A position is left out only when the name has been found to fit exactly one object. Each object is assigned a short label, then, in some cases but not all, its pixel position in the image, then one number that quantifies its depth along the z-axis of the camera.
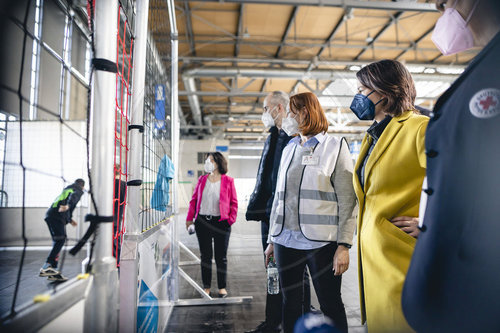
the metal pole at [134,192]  1.12
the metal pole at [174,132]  2.49
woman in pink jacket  2.69
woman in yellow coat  0.86
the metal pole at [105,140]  0.75
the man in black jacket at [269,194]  1.86
